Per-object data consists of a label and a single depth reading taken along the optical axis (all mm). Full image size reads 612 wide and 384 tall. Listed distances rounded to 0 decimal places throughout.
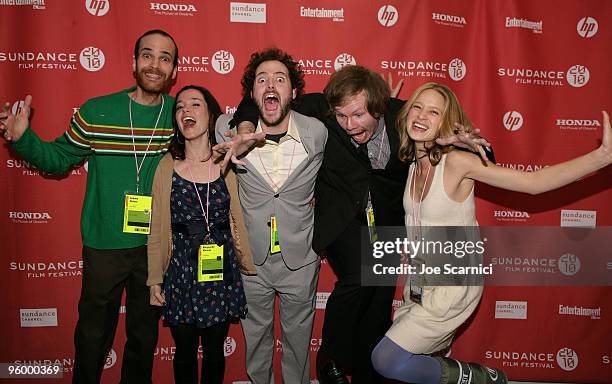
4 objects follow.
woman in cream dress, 2254
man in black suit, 2484
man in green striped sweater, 2557
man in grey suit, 2424
